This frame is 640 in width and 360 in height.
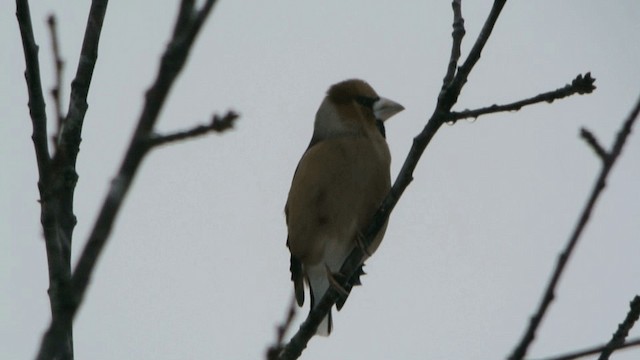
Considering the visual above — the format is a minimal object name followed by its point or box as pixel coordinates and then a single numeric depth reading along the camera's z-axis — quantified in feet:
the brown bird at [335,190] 32.42
